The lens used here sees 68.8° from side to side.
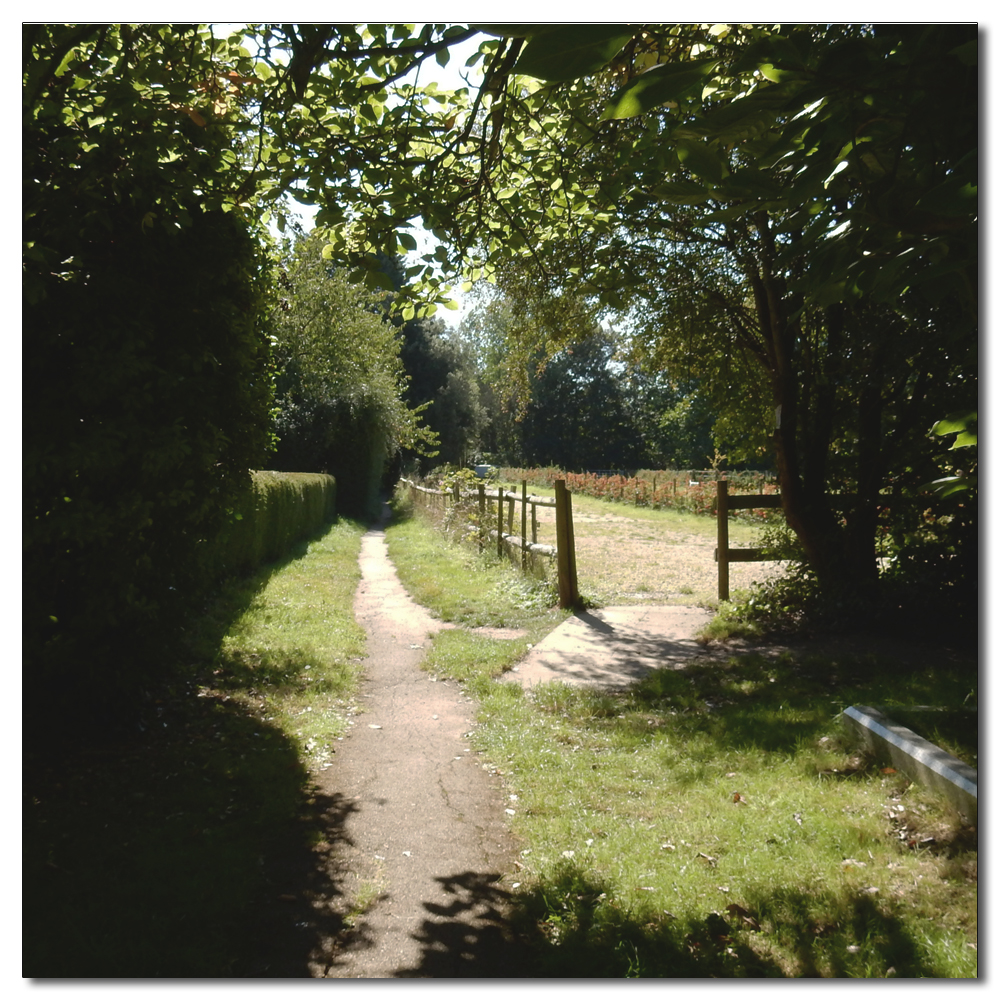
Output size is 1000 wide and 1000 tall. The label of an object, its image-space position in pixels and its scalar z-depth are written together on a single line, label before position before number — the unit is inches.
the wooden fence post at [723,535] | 371.2
